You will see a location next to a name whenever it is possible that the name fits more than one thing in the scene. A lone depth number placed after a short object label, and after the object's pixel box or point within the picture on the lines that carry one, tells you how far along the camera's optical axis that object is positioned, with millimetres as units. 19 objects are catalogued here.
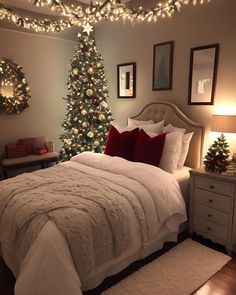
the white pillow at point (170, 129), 3314
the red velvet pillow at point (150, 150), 2957
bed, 1701
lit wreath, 4332
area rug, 2105
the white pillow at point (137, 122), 3771
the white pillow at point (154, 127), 3498
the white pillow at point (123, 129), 3709
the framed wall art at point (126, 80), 4268
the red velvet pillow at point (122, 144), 3260
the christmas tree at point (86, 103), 4391
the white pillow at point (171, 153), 3002
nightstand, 2525
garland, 2732
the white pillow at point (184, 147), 3215
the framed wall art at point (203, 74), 3098
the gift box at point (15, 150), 4422
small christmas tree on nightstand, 2706
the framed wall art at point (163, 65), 3602
